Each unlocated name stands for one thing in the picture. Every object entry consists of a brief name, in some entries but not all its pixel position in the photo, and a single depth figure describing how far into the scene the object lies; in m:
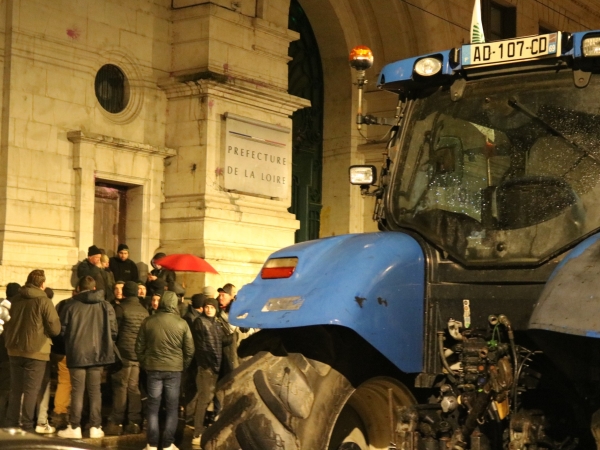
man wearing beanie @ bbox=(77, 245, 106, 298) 14.13
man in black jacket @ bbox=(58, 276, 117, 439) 12.18
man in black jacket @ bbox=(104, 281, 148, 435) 12.95
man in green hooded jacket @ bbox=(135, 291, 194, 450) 11.78
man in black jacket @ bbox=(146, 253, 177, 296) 14.97
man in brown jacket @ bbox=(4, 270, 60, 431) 11.95
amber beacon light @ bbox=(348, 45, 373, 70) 7.25
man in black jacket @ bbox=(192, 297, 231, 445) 12.84
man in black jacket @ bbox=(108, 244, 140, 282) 15.31
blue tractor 5.72
